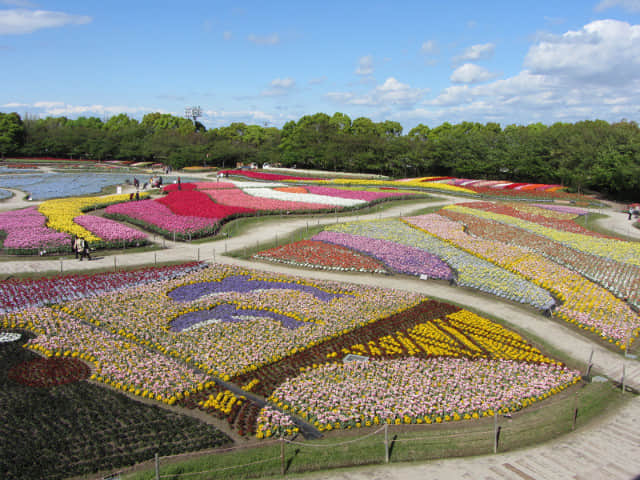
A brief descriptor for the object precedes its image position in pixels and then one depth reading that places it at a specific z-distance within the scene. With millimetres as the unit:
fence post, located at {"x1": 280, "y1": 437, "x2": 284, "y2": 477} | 9676
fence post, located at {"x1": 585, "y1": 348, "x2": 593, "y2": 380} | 14395
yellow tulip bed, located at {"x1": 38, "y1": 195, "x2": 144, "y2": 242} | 31391
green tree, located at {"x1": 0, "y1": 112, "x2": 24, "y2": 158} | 111938
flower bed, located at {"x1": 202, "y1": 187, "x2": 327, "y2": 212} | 43928
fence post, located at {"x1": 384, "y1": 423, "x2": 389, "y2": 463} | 10117
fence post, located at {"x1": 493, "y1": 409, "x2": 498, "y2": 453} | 10404
